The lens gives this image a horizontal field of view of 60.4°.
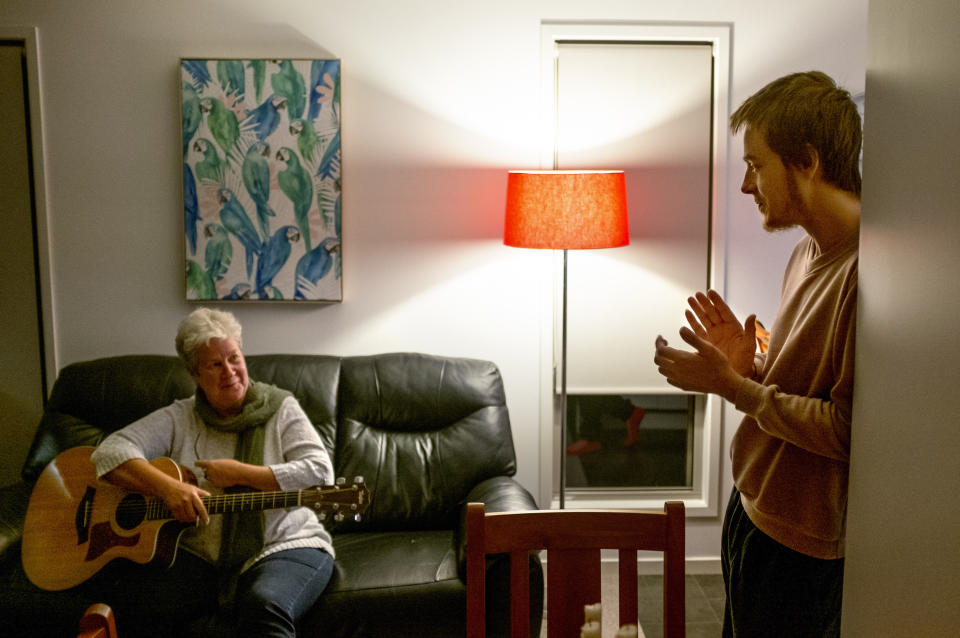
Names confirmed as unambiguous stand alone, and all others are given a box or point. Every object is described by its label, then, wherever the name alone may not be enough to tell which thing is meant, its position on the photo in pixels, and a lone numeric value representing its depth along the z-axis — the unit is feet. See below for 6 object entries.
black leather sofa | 9.11
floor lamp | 9.16
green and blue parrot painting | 10.19
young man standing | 4.41
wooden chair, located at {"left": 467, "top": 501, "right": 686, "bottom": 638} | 4.85
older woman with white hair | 7.55
